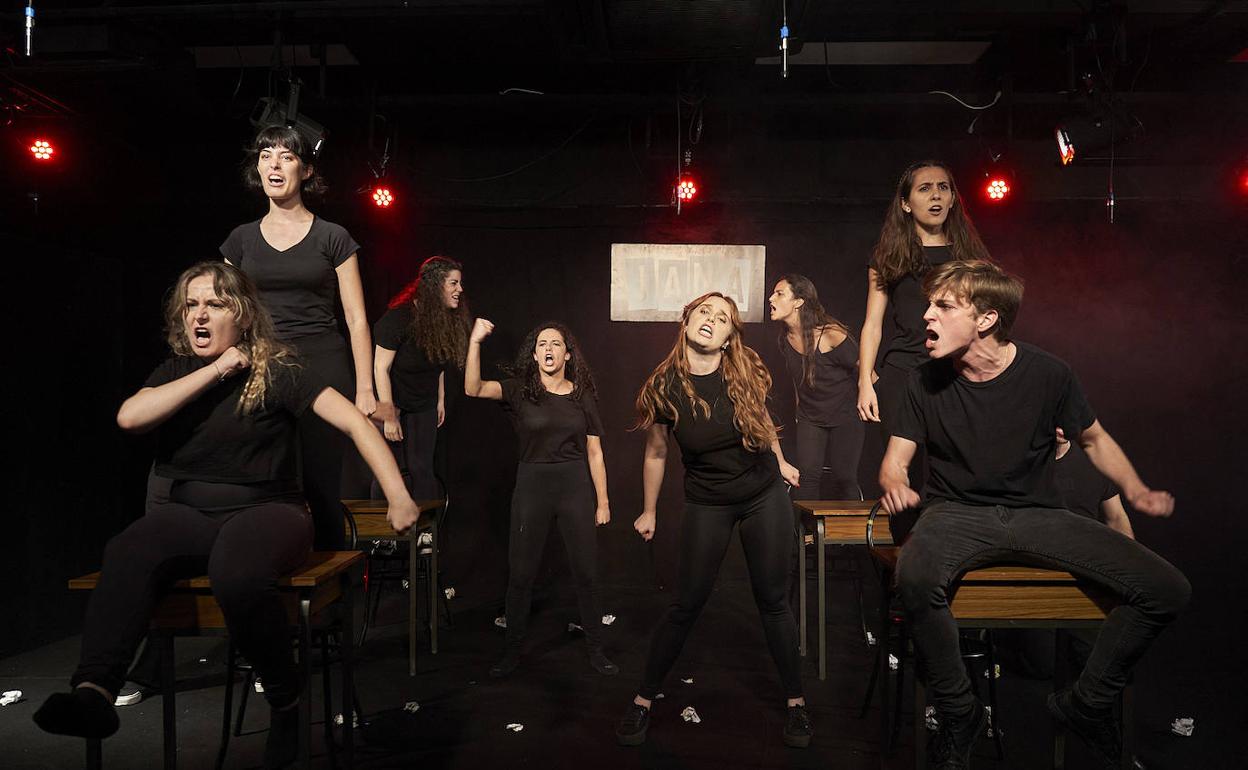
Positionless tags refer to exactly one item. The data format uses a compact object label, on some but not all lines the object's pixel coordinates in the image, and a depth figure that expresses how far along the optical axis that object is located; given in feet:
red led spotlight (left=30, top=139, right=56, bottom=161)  17.48
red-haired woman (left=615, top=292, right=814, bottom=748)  11.00
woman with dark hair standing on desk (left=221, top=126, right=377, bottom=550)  10.34
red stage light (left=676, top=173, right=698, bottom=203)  21.26
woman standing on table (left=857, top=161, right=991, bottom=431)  11.75
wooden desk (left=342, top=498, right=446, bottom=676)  14.17
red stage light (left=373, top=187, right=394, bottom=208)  21.34
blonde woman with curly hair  8.04
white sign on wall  22.49
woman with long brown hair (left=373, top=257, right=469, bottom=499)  18.28
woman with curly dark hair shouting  14.52
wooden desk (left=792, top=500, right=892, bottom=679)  14.11
